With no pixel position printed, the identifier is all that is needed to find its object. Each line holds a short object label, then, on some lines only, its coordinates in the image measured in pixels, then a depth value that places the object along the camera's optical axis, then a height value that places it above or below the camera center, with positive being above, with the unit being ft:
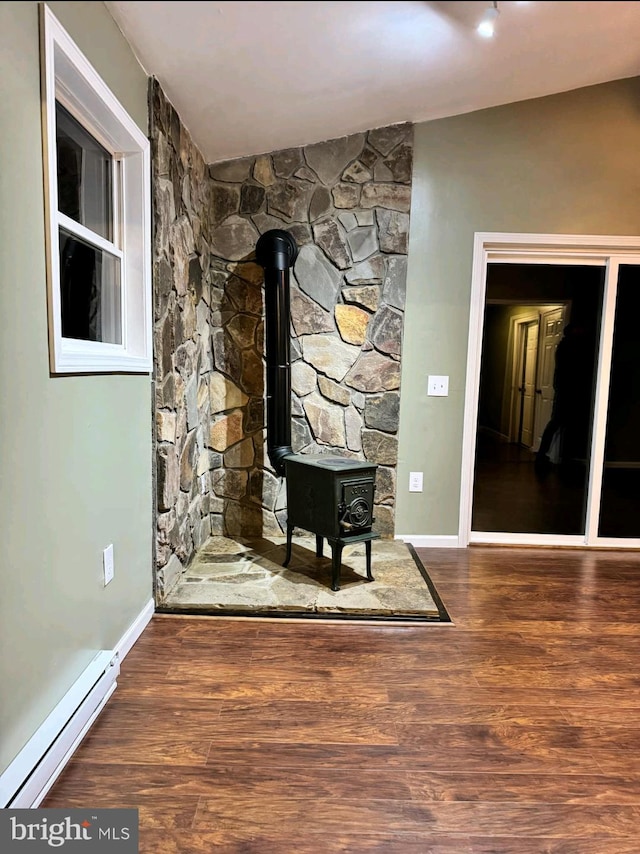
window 4.49 +1.73
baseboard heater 3.88 -3.09
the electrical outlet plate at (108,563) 5.83 -2.18
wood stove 8.12 -1.46
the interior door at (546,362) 10.68 +0.50
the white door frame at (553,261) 10.07 +1.90
